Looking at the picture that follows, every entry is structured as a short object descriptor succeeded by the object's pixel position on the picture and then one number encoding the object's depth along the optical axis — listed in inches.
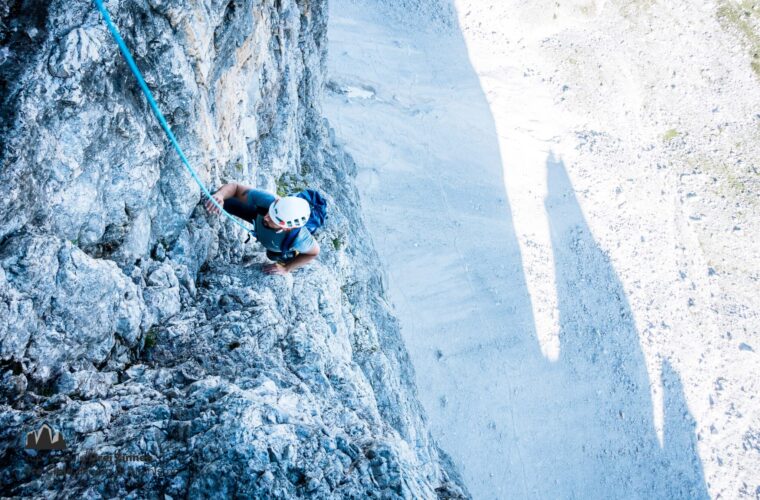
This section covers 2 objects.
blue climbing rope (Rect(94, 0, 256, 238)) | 194.5
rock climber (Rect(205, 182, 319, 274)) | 268.8
